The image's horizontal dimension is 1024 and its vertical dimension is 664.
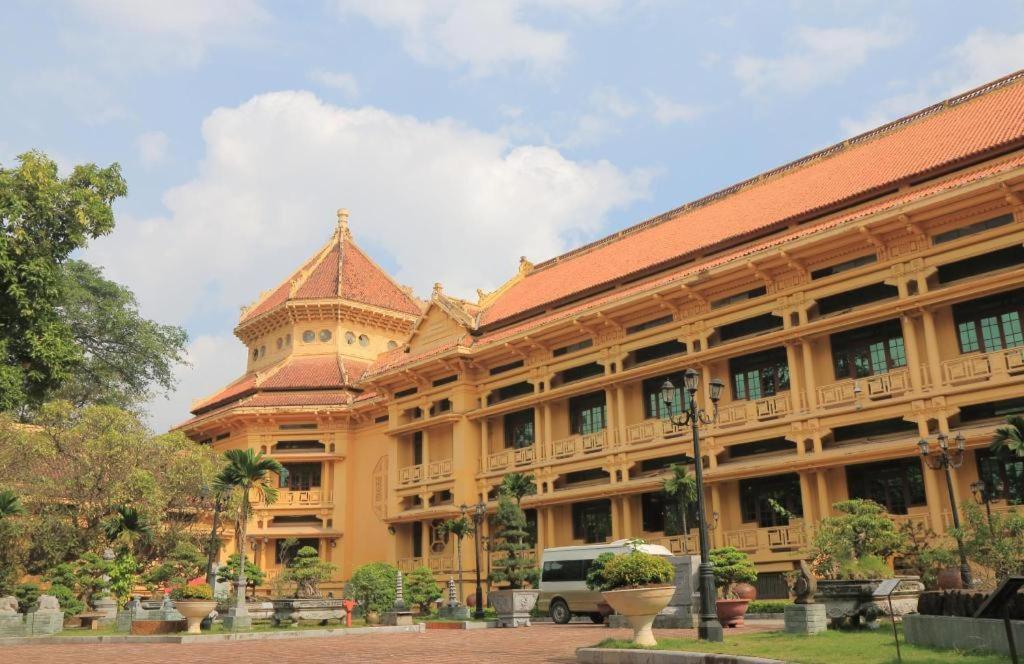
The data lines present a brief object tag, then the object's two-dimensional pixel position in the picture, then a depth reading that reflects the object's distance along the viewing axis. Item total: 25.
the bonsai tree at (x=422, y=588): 30.78
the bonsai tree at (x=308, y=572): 31.55
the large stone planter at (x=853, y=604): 15.24
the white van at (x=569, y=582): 25.00
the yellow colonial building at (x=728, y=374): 23.17
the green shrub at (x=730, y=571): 22.10
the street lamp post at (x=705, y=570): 14.39
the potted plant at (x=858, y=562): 15.30
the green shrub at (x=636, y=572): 14.53
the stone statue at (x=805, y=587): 15.00
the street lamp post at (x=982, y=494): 21.11
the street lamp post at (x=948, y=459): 20.59
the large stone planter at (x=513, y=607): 24.83
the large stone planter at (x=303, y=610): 25.98
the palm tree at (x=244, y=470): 31.16
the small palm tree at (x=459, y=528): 31.84
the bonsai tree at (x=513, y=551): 28.64
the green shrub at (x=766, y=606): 22.83
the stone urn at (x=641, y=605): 14.24
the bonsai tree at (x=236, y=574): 36.50
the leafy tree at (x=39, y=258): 19.84
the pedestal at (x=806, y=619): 14.80
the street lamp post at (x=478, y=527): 27.66
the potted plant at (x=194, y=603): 22.89
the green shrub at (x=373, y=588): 27.97
